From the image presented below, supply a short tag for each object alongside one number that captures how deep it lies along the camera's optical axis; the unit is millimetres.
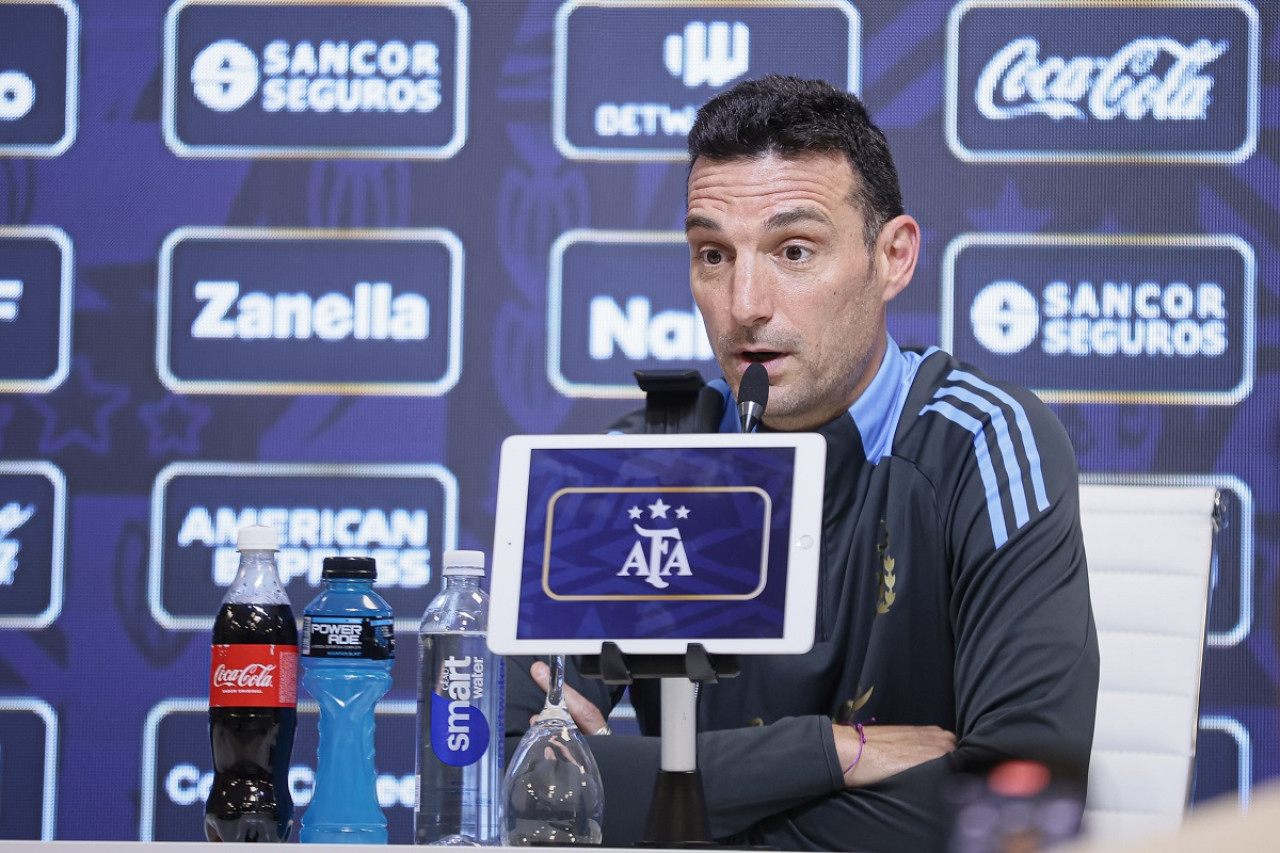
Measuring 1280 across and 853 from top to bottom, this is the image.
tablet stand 4347
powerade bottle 4543
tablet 4364
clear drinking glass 4502
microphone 4639
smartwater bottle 4524
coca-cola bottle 4554
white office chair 5094
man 4755
